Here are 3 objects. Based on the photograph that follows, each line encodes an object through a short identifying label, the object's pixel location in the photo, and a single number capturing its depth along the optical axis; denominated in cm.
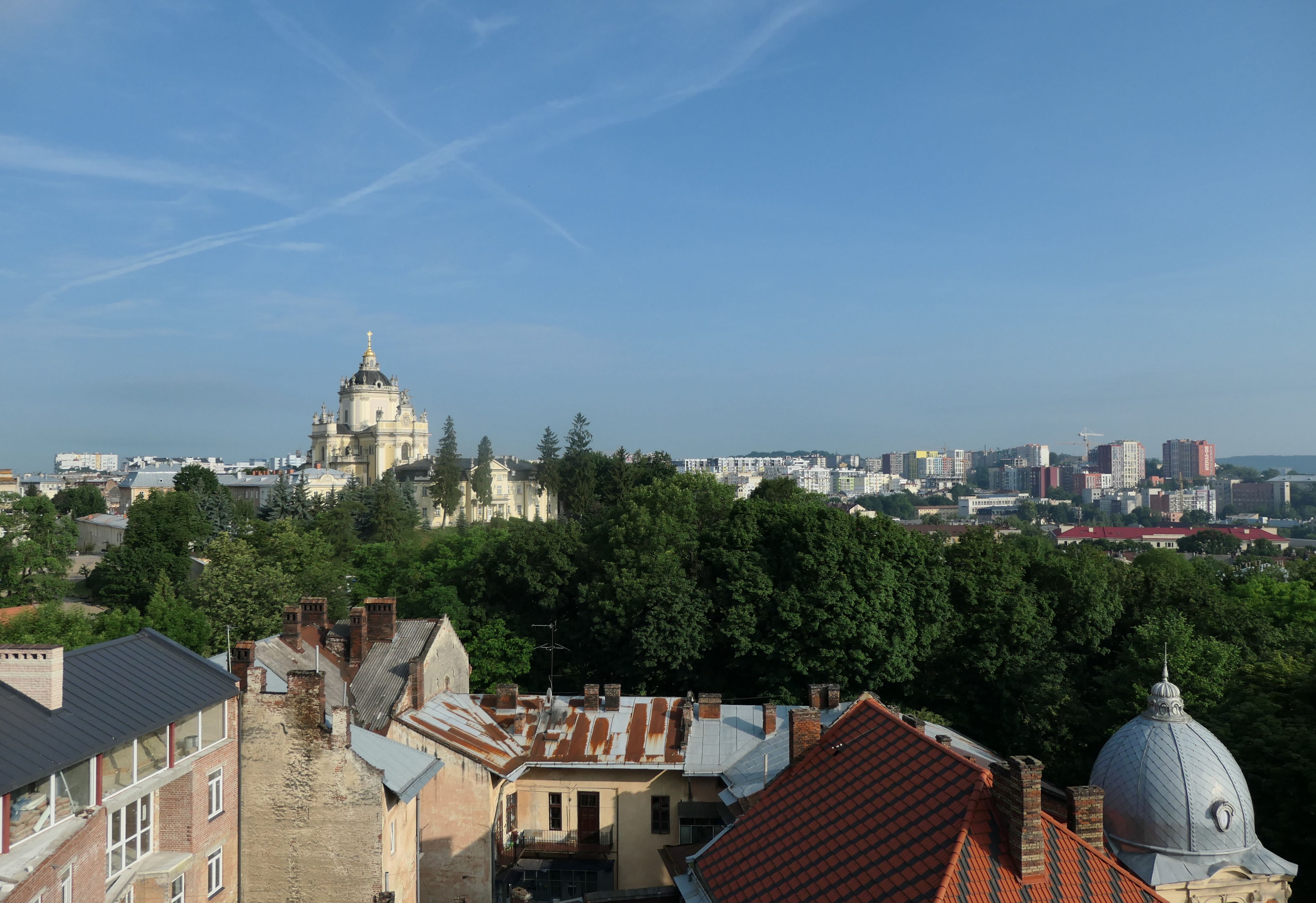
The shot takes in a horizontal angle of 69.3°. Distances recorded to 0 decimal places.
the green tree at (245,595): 4906
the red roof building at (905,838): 1423
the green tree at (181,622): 4491
